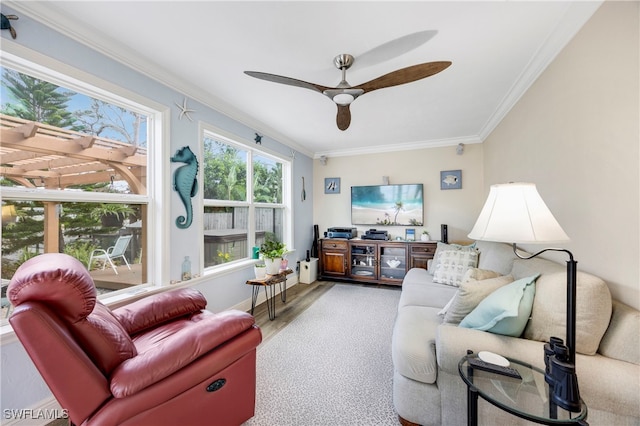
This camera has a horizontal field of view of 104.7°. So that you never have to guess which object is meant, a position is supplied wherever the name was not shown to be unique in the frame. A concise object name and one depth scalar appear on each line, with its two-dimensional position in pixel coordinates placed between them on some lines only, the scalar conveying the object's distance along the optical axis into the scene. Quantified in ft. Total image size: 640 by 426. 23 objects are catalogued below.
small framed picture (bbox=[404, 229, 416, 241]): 14.32
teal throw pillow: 4.33
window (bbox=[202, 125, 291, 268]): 9.81
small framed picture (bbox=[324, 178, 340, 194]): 16.42
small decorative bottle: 8.13
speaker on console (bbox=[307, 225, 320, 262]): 16.06
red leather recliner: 3.14
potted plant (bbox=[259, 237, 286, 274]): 10.43
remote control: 3.82
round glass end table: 3.16
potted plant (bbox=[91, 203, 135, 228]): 6.48
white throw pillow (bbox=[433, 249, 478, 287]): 9.16
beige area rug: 5.26
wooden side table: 9.82
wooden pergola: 5.15
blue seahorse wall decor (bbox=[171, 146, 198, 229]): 7.98
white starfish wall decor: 8.05
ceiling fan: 5.37
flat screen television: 14.43
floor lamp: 3.22
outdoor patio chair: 6.48
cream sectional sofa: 3.50
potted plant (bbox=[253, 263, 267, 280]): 10.09
